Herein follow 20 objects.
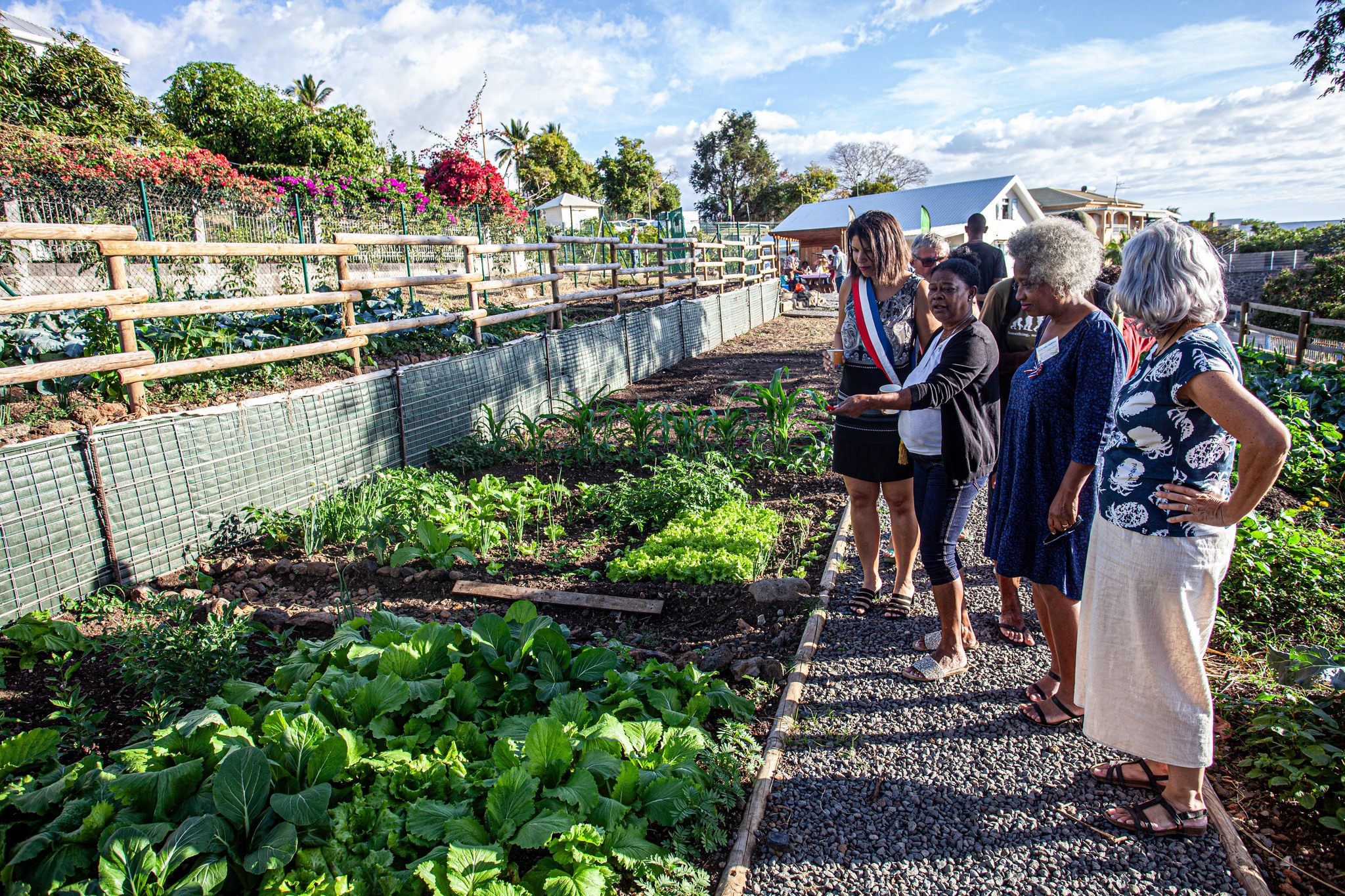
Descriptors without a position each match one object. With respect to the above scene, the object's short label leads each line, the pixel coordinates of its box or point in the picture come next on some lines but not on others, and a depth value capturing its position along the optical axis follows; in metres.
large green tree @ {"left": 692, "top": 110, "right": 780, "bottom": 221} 65.25
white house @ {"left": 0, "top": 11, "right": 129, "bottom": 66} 21.78
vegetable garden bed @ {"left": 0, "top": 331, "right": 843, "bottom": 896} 1.87
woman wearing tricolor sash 3.32
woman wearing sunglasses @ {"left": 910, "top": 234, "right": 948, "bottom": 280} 4.49
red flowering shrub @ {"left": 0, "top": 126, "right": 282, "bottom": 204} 11.62
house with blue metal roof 32.34
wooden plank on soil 3.74
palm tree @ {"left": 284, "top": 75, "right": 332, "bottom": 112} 36.56
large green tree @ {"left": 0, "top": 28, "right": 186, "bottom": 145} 15.66
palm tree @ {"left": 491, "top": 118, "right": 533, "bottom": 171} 44.50
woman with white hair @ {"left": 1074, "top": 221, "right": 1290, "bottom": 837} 1.92
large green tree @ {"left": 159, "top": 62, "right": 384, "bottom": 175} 22.52
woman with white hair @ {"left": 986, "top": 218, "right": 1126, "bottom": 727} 2.48
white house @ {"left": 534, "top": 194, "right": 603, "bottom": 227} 35.00
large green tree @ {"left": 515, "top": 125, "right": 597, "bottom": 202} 44.94
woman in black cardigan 2.90
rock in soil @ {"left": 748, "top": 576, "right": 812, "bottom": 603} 3.77
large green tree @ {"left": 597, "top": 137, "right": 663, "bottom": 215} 50.28
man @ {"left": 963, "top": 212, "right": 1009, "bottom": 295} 5.23
